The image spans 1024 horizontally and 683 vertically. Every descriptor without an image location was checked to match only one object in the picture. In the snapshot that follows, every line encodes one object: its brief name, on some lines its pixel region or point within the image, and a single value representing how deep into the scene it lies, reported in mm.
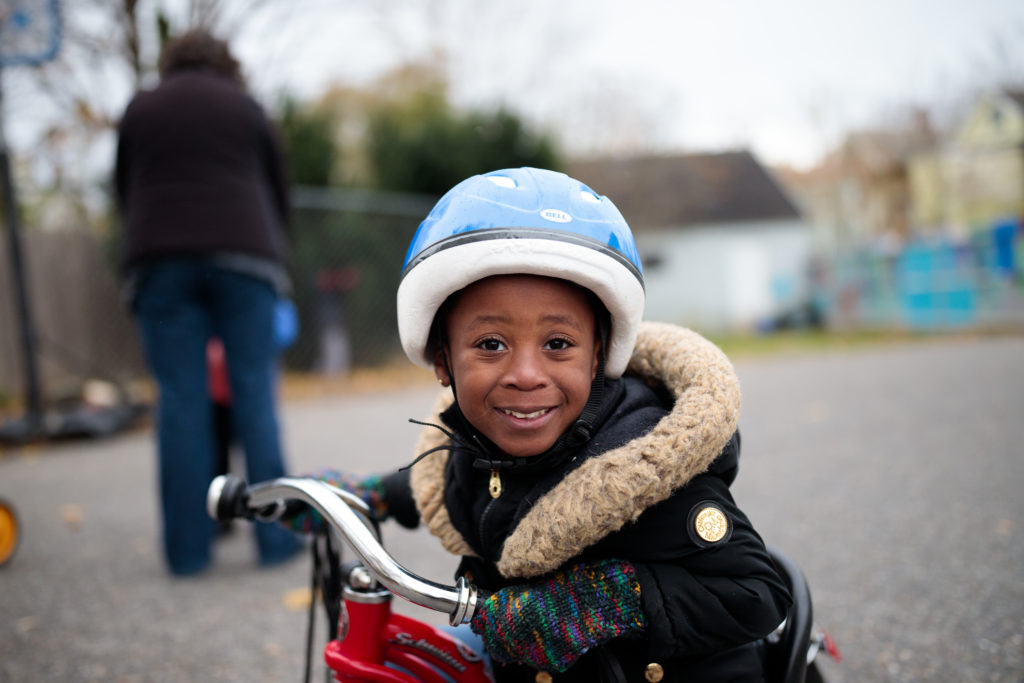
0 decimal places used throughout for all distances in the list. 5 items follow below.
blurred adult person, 3129
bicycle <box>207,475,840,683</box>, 1300
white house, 23953
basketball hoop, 5891
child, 1298
